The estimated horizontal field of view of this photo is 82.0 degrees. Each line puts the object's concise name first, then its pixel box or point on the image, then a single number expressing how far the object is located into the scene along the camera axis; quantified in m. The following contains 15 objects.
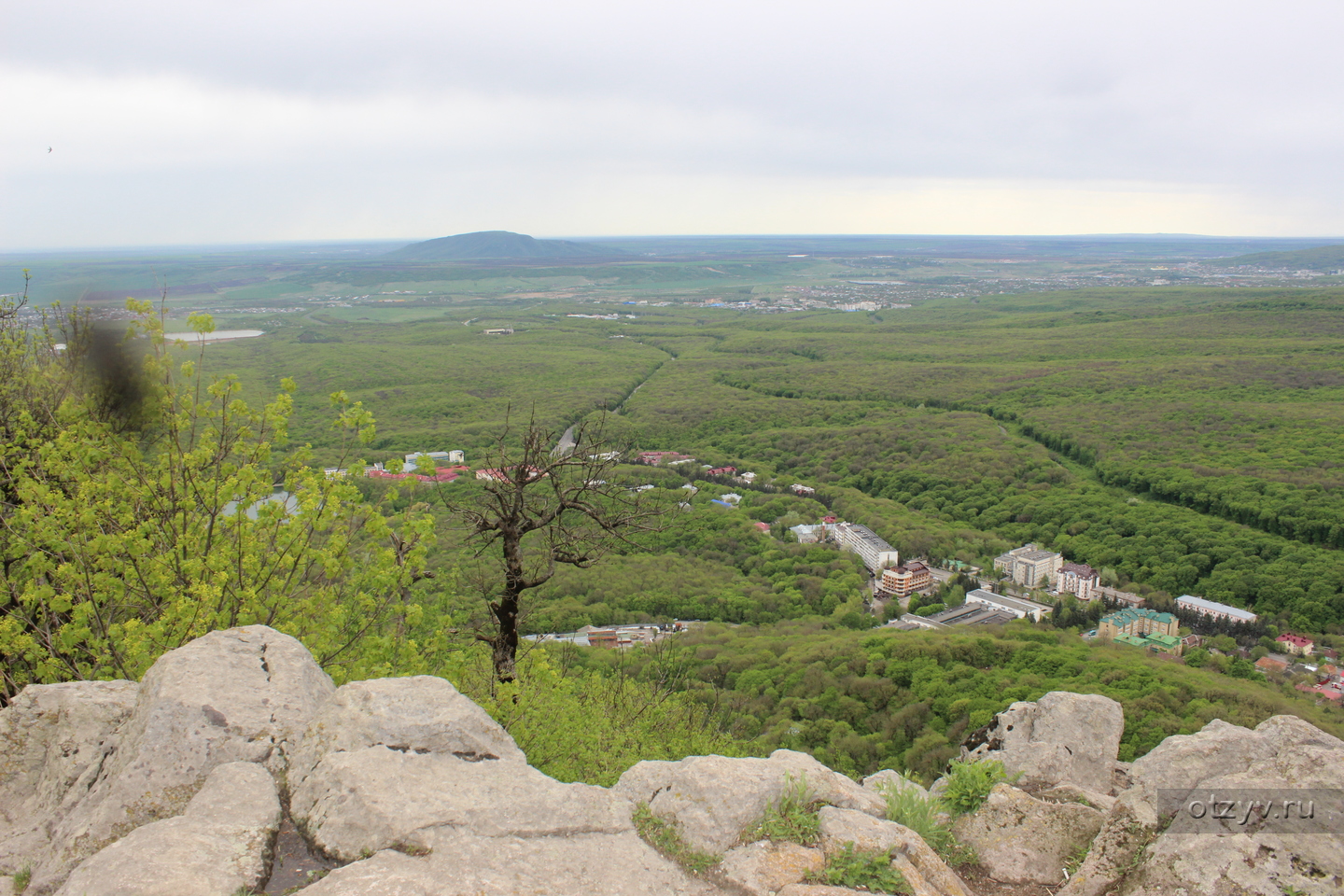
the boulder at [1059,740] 8.81
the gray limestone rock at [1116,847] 5.78
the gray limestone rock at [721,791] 5.98
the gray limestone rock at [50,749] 5.93
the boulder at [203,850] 4.54
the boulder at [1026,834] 6.40
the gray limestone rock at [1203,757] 7.84
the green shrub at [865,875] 5.29
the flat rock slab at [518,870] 4.79
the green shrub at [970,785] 6.98
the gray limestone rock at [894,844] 5.61
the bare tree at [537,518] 9.20
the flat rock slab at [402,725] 6.20
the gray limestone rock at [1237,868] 5.10
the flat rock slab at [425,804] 5.36
